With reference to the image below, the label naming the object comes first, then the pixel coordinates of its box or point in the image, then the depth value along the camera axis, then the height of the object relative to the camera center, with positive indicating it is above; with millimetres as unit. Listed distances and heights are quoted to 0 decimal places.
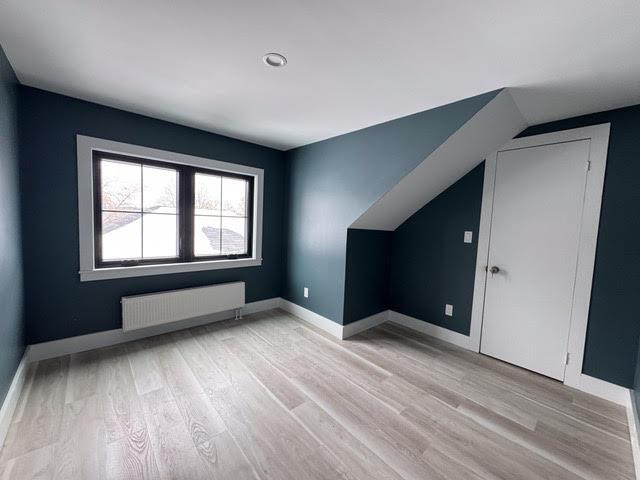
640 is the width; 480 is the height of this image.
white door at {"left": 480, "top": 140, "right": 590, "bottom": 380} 2248 -193
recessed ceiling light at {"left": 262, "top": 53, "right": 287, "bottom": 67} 1597 +993
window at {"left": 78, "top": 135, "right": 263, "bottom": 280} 2527 +49
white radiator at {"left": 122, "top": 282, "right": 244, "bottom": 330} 2615 -943
